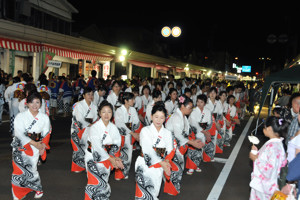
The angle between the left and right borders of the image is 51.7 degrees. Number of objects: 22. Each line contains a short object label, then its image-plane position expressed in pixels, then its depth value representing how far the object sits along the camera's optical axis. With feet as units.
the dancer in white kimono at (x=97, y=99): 29.51
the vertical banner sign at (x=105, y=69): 68.59
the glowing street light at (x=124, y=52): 65.16
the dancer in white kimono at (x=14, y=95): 26.16
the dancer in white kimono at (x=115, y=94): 25.96
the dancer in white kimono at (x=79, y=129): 18.84
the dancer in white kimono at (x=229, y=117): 27.68
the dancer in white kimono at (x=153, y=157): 12.52
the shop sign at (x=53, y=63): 39.17
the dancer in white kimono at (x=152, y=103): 22.39
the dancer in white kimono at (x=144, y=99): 29.21
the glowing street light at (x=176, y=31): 51.19
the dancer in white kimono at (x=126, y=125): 18.29
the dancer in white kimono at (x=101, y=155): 12.88
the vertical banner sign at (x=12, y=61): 47.60
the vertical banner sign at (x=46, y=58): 45.41
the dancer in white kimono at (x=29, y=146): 13.82
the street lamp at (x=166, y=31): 52.42
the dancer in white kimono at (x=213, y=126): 22.40
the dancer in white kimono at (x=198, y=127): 20.03
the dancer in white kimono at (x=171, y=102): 26.01
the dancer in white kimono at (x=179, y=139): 16.01
